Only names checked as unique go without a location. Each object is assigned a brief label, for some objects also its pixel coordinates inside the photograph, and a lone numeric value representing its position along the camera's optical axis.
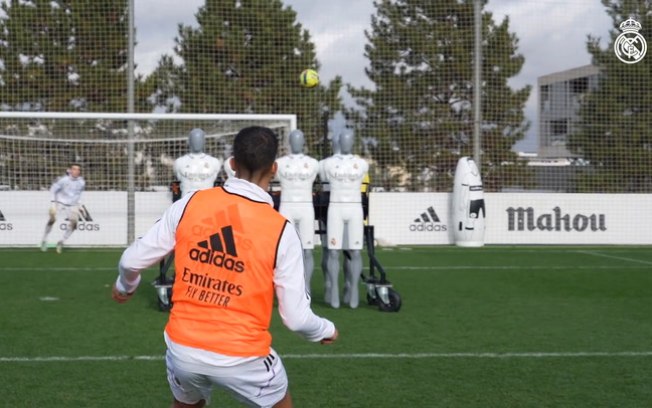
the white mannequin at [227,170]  10.12
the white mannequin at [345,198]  9.90
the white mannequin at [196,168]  9.91
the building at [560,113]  27.66
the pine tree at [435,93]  26.53
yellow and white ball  14.27
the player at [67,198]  18.02
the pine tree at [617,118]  26.17
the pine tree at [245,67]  27.80
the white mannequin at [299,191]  9.84
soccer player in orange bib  3.21
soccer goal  18.59
